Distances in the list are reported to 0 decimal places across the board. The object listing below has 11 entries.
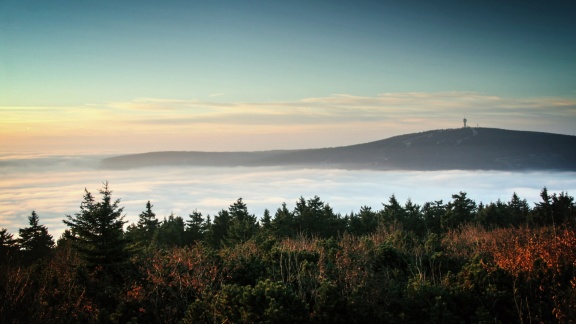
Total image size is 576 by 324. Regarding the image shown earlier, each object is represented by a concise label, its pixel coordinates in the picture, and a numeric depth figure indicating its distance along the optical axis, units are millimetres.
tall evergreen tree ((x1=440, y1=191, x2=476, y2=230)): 40975
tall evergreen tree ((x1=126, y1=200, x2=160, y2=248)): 55378
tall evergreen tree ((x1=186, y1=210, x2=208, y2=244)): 51738
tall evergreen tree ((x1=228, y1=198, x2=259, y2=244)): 36594
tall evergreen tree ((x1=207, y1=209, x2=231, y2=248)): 46469
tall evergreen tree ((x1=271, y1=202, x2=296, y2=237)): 38750
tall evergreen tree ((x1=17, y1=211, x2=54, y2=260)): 39125
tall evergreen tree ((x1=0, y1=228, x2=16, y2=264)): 33109
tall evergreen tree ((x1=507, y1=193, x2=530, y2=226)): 42000
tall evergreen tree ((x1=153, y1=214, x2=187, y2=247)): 47156
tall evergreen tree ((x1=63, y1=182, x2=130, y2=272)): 15578
